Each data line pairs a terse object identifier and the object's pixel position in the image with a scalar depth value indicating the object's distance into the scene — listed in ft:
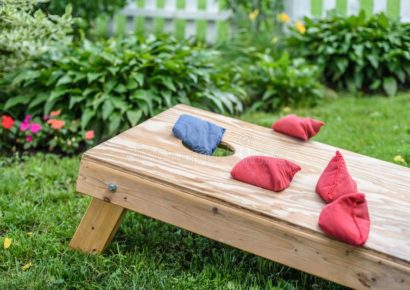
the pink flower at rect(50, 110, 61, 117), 14.32
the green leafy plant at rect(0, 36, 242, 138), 14.49
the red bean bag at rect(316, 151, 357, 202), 8.36
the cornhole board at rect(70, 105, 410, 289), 7.67
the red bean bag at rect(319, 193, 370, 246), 7.46
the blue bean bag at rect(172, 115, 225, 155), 9.94
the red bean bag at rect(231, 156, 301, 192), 8.68
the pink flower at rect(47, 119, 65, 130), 13.94
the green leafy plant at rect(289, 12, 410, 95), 18.63
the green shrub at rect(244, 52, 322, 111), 17.56
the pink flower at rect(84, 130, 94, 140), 13.91
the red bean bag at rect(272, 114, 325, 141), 10.80
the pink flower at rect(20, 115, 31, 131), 14.42
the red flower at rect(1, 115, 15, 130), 14.12
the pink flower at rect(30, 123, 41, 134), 14.29
